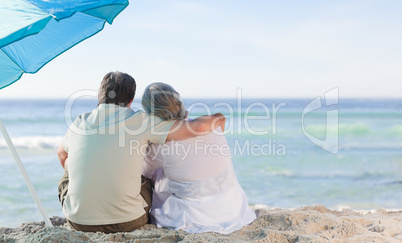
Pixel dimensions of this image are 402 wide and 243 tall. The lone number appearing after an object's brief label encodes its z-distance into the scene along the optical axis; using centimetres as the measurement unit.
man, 255
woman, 272
